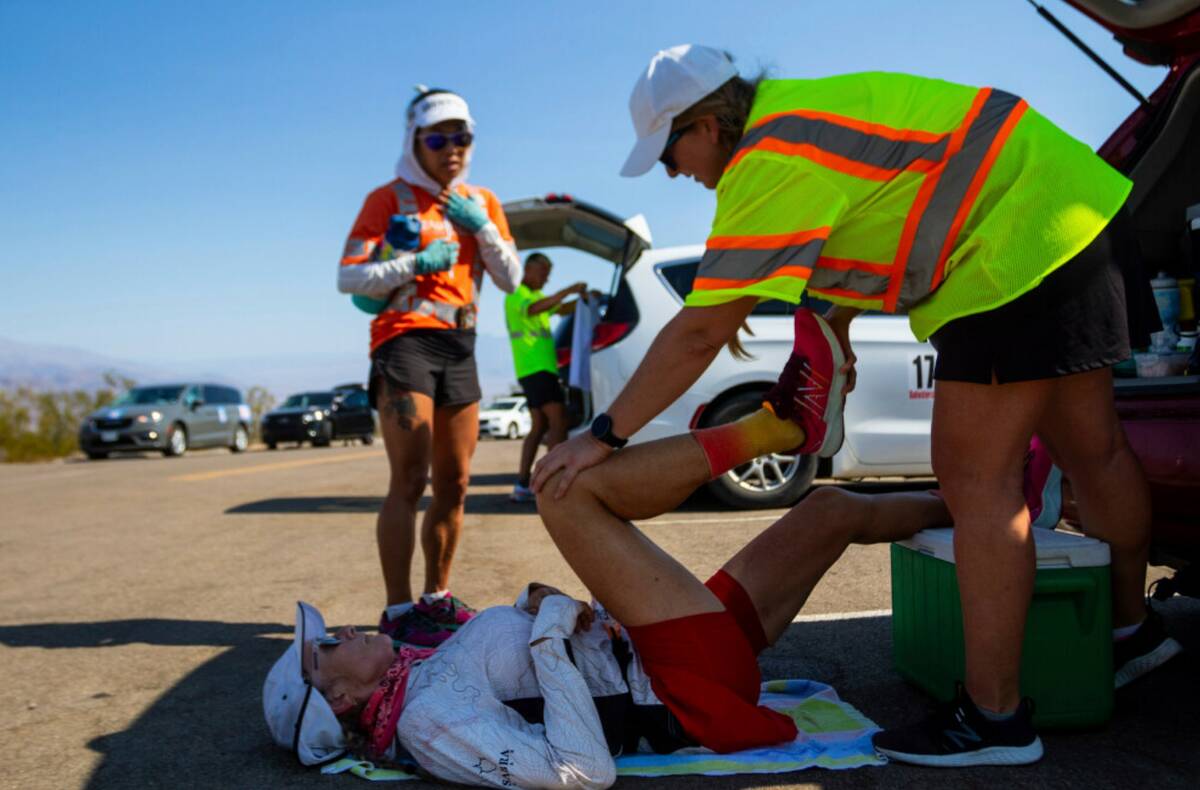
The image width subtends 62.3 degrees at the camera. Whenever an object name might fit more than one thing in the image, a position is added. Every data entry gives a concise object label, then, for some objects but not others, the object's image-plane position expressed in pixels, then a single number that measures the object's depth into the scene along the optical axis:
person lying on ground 2.33
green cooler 2.52
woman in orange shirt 3.91
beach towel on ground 2.39
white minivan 6.84
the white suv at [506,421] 31.58
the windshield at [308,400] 27.02
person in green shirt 8.09
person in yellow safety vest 2.22
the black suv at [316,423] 25.69
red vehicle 2.76
